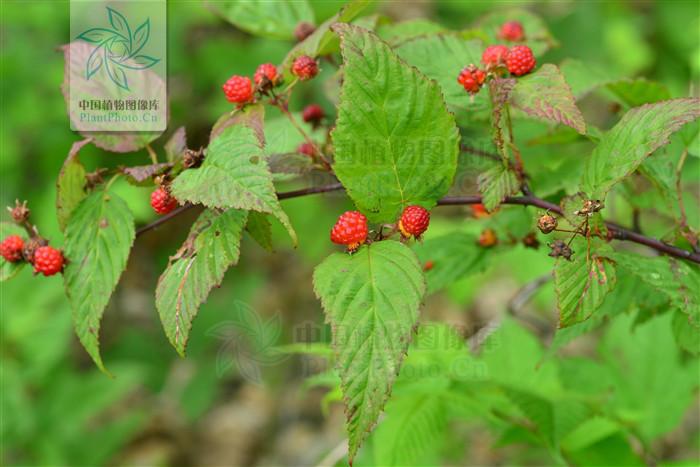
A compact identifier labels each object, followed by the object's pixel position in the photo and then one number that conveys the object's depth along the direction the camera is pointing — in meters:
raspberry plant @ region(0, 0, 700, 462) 0.63
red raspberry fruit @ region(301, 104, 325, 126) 0.73
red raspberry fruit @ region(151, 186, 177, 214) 0.65
